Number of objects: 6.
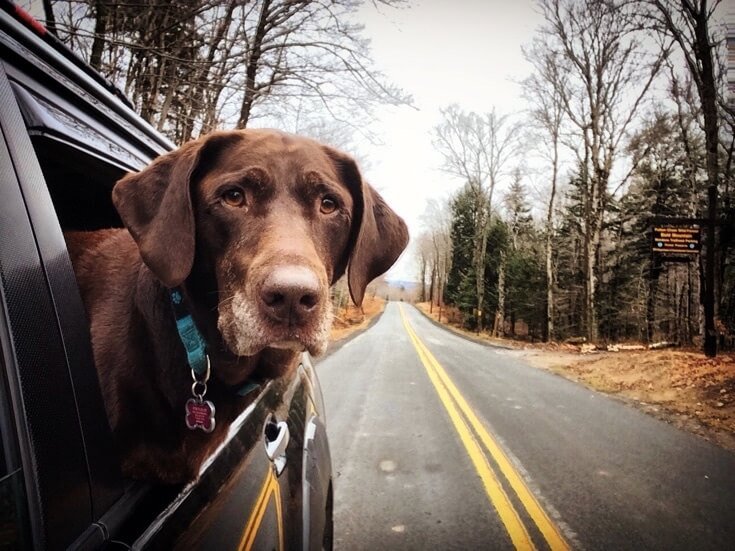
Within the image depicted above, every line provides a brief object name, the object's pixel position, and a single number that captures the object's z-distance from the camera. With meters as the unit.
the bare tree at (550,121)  18.70
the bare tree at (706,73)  11.67
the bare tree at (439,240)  50.28
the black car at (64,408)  0.71
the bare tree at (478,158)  27.62
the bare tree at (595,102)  16.61
